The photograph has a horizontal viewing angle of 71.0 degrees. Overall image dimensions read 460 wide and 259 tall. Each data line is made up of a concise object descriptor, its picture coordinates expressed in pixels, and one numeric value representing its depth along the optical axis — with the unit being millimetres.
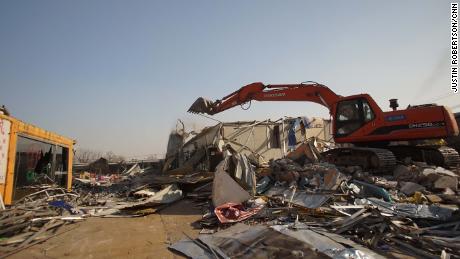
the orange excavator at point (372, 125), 10094
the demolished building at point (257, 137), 19547
